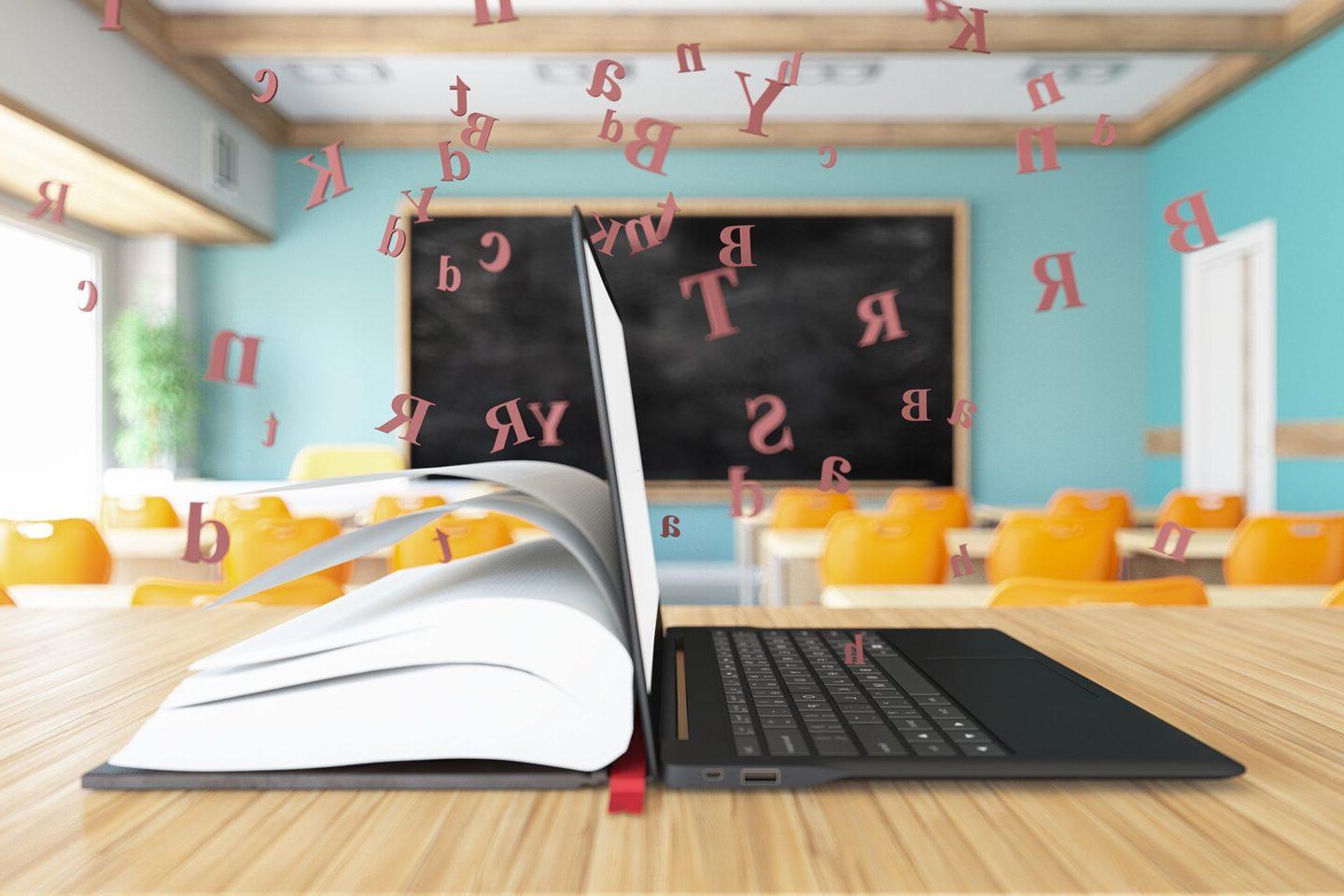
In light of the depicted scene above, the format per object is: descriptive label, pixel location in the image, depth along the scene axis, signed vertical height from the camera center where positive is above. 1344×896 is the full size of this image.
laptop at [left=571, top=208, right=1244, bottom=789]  0.43 -0.16
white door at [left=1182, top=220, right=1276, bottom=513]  5.10 +0.38
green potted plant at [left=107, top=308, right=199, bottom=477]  5.57 +0.21
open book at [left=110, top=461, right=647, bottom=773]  0.42 -0.13
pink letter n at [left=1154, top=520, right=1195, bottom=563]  1.06 -0.14
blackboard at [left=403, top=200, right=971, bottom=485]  6.29 +0.59
